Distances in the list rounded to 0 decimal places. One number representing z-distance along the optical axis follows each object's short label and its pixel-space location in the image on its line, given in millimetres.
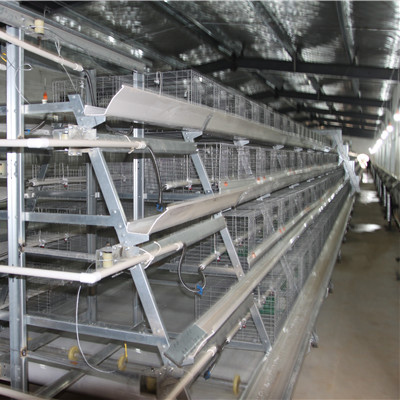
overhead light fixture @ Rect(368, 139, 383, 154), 20250
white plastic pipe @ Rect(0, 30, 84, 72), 1847
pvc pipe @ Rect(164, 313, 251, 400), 1731
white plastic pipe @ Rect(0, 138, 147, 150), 1619
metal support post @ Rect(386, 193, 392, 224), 8780
